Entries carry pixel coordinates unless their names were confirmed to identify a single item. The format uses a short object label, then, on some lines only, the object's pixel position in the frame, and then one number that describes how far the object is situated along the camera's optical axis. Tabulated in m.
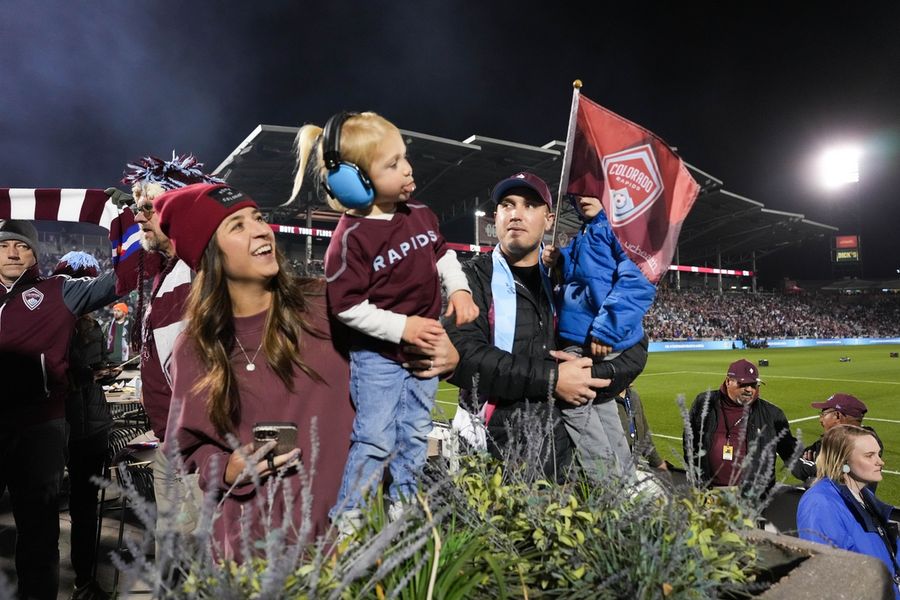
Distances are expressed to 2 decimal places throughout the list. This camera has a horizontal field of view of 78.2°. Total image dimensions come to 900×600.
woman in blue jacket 3.41
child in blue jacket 2.49
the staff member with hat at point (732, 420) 5.39
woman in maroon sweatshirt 1.70
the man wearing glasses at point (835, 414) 5.56
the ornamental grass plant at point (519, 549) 1.05
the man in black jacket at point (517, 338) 2.31
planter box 1.37
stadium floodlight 68.81
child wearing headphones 1.92
